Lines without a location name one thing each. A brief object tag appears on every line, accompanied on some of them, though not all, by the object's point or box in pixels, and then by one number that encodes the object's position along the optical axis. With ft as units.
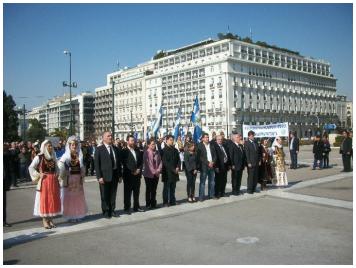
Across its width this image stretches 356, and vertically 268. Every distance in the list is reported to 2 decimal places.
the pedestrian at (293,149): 67.21
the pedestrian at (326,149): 66.49
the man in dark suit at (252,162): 41.78
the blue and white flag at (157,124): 85.10
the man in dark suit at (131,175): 33.14
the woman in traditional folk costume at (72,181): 28.84
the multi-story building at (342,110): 508.37
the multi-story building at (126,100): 416.46
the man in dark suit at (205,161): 37.99
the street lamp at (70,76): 108.04
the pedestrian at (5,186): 29.31
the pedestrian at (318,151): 65.51
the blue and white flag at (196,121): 70.79
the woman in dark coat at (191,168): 37.02
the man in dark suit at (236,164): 41.09
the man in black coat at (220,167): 39.32
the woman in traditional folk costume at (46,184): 27.43
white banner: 65.21
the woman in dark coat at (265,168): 44.80
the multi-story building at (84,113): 531.50
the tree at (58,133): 359.93
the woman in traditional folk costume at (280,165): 45.73
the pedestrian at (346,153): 59.52
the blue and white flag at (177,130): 84.64
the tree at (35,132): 408.32
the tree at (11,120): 216.13
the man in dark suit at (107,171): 30.66
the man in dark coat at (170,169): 35.45
